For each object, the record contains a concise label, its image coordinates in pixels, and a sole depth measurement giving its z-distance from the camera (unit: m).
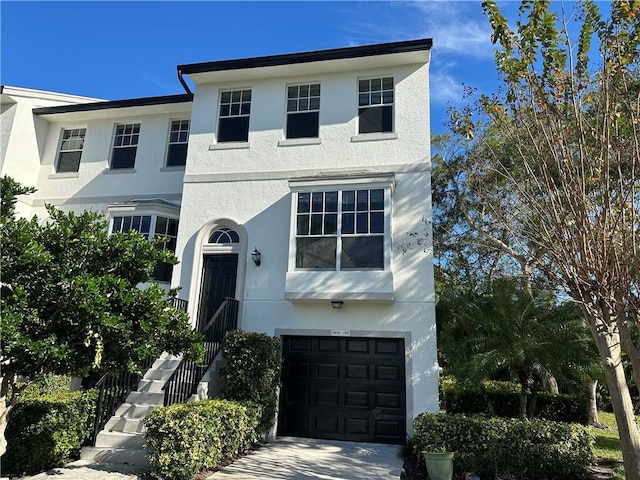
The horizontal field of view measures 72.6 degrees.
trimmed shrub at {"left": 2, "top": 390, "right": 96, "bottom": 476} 7.00
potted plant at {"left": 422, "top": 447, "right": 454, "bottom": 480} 6.96
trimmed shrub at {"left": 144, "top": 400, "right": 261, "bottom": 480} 6.49
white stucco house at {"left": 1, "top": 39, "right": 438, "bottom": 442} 10.05
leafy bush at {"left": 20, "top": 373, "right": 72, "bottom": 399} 10.17
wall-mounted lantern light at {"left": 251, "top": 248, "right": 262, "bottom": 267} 11.00
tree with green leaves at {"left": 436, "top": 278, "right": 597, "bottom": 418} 8.29
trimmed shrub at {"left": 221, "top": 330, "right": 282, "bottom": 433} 8.93
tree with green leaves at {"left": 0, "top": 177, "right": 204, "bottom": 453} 5.32
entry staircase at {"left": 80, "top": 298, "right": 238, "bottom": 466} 7.66
